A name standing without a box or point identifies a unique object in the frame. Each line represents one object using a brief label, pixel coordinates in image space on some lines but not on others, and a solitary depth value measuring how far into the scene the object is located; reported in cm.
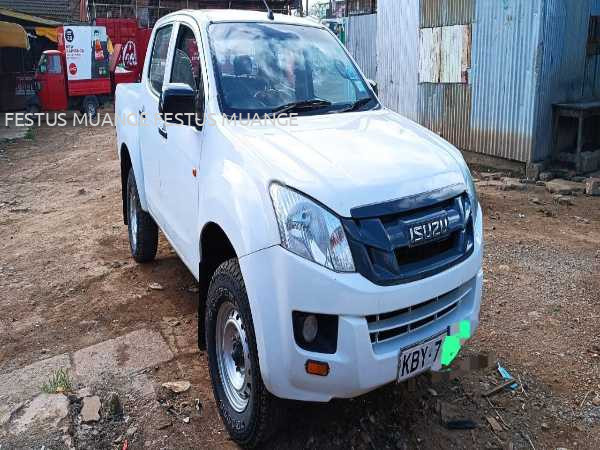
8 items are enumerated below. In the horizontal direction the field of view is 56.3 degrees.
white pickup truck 237
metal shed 864
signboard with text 1775
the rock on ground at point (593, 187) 779
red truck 1741
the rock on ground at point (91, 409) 313
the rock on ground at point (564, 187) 797
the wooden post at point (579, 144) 870
